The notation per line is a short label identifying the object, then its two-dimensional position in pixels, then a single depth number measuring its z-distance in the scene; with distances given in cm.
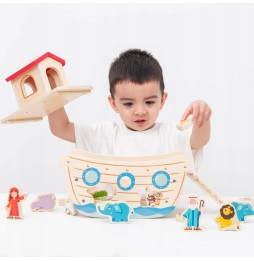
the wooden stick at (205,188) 156
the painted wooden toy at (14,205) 153
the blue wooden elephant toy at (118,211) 149
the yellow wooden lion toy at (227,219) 141
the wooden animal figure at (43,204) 163
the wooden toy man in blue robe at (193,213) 141
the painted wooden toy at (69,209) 158
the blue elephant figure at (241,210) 153
